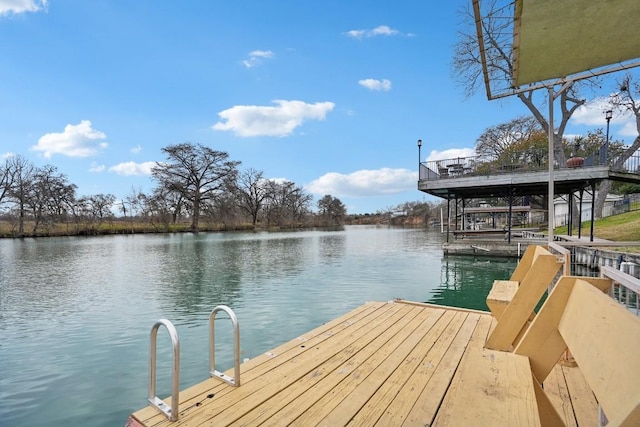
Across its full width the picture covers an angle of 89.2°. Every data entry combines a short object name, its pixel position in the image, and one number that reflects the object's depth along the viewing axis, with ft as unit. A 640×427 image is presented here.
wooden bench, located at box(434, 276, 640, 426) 3.01
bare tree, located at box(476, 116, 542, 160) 99.12
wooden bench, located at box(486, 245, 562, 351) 8.04
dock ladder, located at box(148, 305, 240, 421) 5.59
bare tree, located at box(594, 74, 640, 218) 63.00
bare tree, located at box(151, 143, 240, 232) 123.95
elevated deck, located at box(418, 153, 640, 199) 38.81
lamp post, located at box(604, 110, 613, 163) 39.27
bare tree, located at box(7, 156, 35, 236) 99.75
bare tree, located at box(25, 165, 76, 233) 104.59
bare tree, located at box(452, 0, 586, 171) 58.65
